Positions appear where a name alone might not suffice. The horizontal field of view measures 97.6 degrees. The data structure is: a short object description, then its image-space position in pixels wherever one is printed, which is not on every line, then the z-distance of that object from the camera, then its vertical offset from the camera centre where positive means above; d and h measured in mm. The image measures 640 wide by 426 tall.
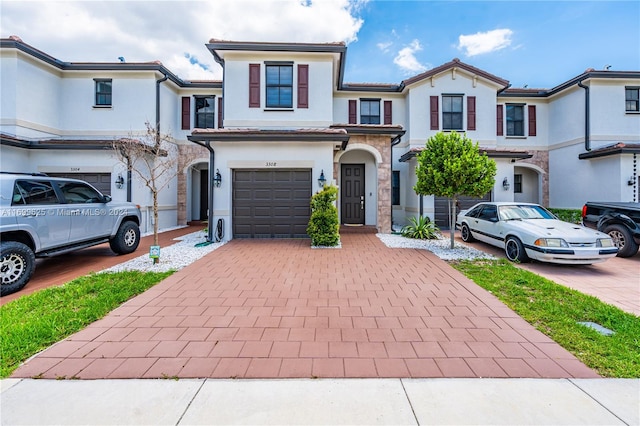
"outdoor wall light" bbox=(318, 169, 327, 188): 10016 +1092
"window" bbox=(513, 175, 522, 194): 16516 +1614
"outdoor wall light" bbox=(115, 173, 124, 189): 11766 +1206
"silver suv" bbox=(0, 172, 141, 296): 5180 -249
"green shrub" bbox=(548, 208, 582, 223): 12756 -167
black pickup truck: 7613 -327
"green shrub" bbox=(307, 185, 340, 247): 8953 -310
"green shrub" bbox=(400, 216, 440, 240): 10500 -761
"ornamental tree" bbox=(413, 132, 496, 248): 7887 +1225
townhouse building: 10203 +3860
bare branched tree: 10250 +2310
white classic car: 6320 -607
